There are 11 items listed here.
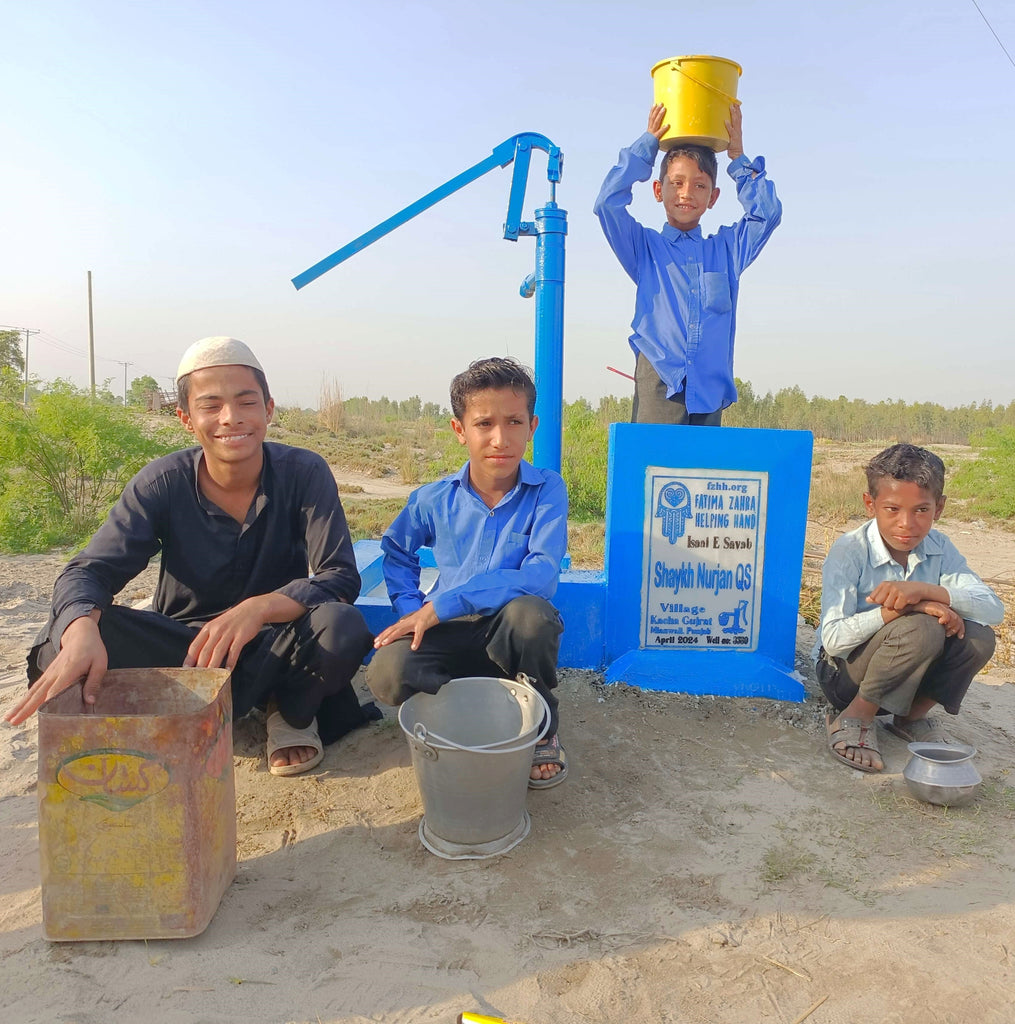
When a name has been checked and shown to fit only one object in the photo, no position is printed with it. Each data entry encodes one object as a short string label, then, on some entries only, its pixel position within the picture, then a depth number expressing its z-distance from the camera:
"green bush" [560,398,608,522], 9.60
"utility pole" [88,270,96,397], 30.80
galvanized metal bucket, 1.98
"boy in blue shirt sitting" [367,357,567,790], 2.29
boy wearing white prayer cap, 2.37
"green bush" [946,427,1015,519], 9.23
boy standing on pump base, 3.25
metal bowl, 2.33
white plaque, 3.18
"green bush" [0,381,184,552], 6.68
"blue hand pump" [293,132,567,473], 3.81
